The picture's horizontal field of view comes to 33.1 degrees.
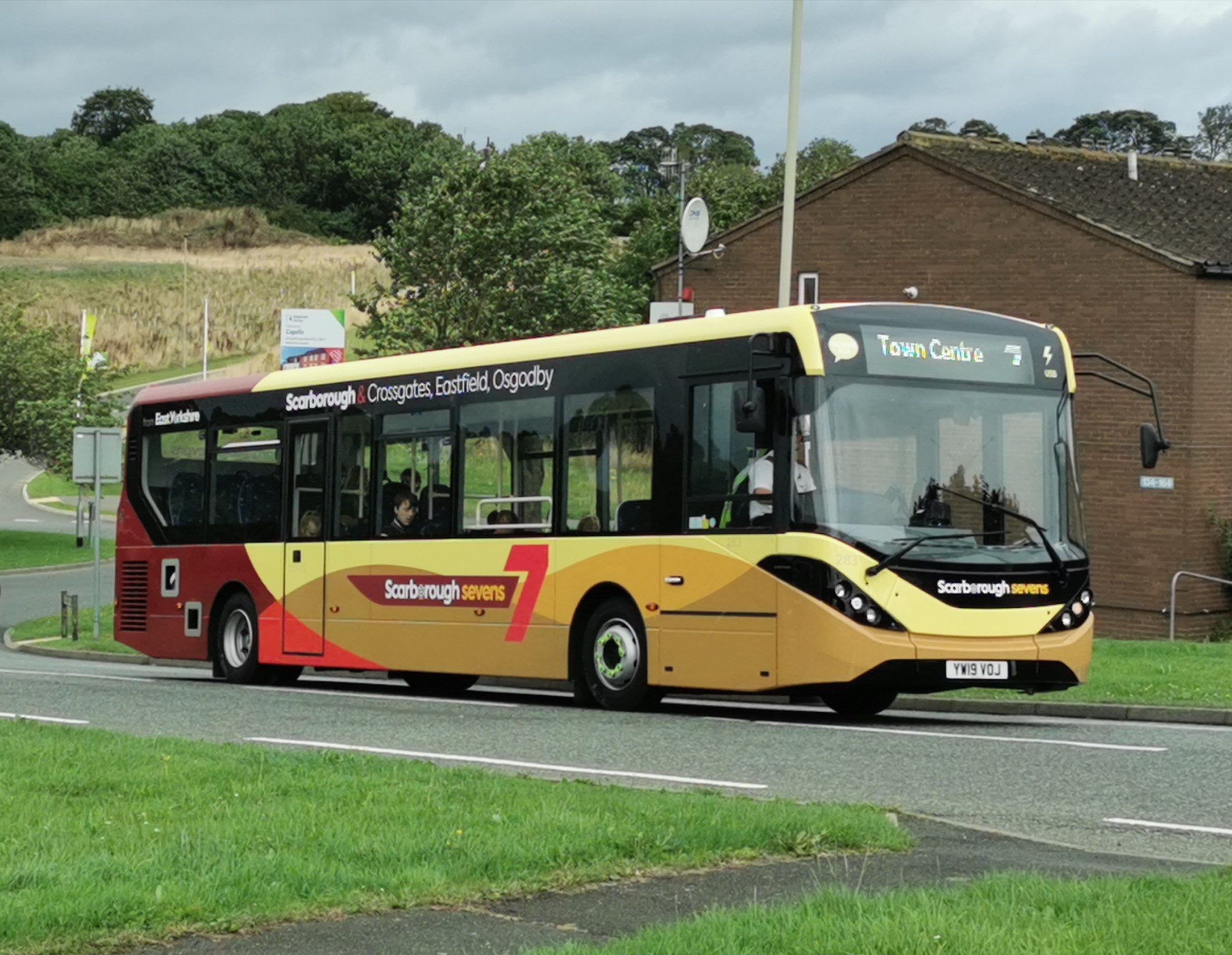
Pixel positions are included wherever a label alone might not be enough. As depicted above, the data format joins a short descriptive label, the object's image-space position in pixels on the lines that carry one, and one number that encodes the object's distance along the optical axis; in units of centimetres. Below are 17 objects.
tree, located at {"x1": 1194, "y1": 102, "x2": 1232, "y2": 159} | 13438
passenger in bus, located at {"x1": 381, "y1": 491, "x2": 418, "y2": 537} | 1961
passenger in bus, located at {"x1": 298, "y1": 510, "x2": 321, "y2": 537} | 2094
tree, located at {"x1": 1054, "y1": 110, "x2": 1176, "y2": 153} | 12794
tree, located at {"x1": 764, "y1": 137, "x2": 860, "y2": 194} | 8156
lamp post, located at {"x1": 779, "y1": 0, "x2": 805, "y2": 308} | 2416
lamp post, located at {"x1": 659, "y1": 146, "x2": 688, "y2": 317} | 3606
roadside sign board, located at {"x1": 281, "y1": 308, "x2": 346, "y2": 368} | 4303
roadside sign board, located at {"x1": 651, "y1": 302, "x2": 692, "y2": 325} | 2633
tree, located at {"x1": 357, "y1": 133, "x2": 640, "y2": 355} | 4828
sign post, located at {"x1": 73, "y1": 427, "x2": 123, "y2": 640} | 3419
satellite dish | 2903
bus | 1537
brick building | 3322
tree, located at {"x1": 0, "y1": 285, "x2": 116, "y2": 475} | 6166
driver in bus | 1540
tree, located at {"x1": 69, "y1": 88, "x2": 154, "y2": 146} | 15412
